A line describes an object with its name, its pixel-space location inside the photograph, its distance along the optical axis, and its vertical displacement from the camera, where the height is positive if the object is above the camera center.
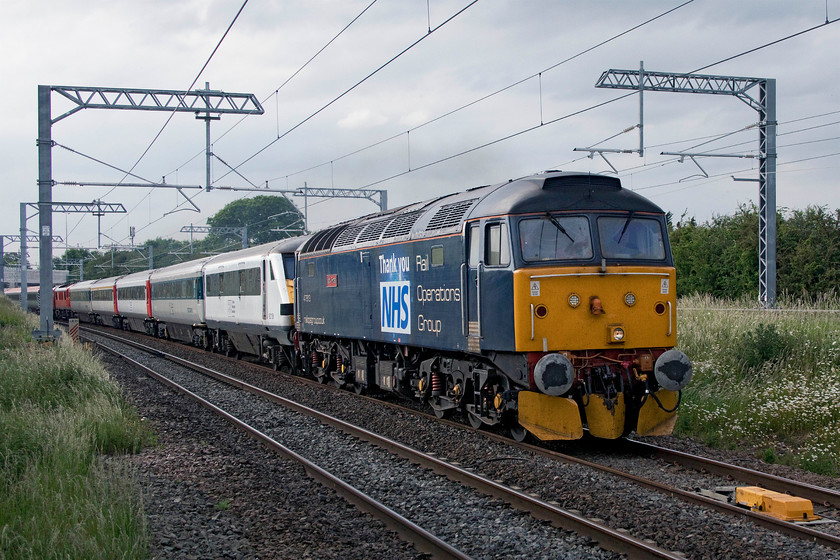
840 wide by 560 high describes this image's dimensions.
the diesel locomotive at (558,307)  9.52 -0.28
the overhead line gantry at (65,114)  19.94 +4.59
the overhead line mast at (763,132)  20.06 +3.85
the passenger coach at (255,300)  19.47 -0.28
